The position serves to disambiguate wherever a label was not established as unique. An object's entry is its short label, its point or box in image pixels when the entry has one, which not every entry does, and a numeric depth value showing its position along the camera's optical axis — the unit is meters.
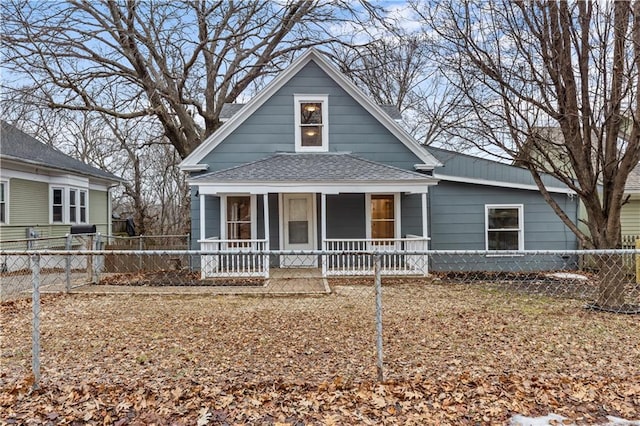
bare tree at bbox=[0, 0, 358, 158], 11.80
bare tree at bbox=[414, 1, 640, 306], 5.85
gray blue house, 11.80
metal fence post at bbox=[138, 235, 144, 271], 12.52
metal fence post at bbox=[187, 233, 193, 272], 11.63
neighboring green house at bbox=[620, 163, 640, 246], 13.54
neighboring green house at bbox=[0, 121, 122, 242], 13.42
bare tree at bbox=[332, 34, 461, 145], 15.08
